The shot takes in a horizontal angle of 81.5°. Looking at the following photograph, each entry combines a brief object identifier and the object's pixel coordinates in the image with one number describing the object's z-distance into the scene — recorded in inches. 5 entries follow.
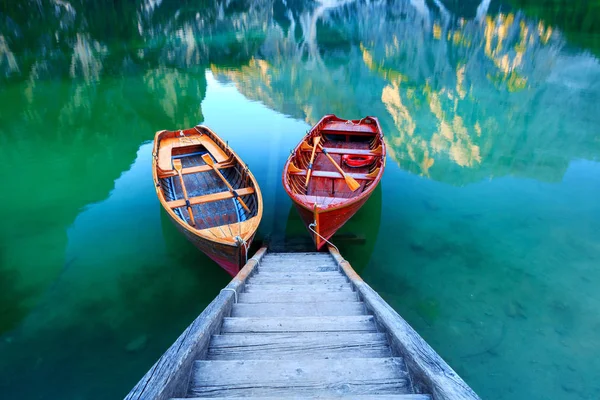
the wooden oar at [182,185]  302.5
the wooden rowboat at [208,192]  268.1
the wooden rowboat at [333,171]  302.2
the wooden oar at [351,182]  339.6
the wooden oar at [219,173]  320.6
